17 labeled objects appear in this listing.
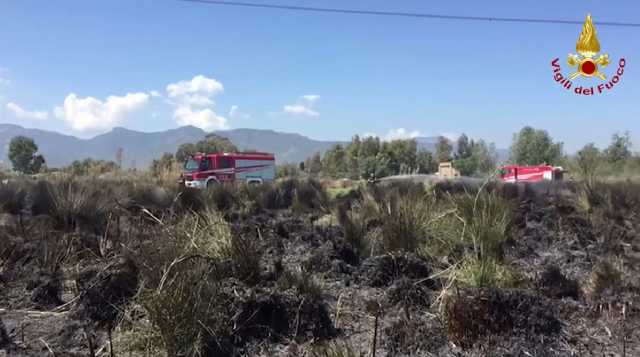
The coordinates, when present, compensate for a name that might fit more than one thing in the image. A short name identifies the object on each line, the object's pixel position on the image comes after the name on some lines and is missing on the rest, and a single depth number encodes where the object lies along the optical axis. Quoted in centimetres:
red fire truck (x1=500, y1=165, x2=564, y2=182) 3422
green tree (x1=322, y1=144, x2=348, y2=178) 7404
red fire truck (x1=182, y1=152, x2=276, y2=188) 3075
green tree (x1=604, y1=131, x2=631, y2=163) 5432
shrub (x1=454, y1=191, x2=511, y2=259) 570
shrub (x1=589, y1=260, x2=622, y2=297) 481
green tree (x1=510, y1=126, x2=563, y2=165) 8562
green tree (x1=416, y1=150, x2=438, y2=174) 9131
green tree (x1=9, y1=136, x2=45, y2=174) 5838
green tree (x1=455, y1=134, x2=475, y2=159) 15338
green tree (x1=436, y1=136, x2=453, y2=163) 10400
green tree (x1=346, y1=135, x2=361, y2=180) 7304
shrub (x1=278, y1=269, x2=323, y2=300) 456
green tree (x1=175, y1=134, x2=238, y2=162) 7682
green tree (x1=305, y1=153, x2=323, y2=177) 7425
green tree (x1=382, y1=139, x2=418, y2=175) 8262
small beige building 4932
